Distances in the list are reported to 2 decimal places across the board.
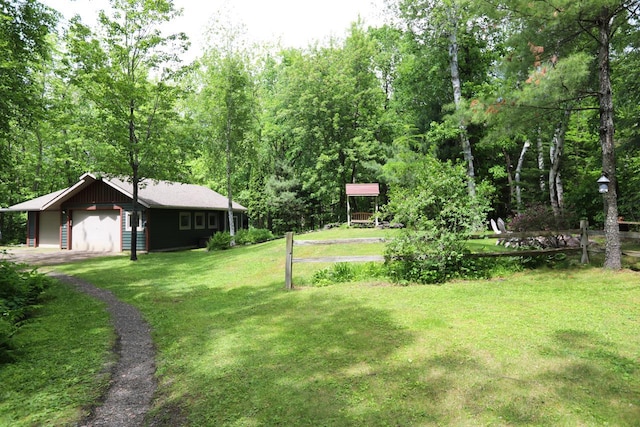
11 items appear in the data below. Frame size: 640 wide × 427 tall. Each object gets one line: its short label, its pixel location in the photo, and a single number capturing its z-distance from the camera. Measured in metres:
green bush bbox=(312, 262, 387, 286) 8.84
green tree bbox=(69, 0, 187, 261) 15.11
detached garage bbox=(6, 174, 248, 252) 20.55
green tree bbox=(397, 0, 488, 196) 16.54
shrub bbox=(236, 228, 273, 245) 22.64
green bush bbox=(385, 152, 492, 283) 8.25
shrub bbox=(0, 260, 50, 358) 6.07
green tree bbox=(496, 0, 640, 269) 8.30
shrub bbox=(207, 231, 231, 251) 20.16
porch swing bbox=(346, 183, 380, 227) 25.20
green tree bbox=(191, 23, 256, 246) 22.69
